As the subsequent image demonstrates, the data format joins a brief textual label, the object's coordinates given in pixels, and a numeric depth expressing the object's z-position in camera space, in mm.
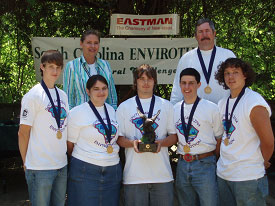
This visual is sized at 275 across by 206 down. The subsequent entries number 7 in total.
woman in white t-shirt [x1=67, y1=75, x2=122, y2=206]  3328
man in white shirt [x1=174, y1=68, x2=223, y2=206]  3314
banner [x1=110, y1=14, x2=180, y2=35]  5691
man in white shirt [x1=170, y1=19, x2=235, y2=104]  3898
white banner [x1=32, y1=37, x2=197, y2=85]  5711
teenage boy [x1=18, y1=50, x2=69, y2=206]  3148
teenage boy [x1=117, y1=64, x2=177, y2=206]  3340
